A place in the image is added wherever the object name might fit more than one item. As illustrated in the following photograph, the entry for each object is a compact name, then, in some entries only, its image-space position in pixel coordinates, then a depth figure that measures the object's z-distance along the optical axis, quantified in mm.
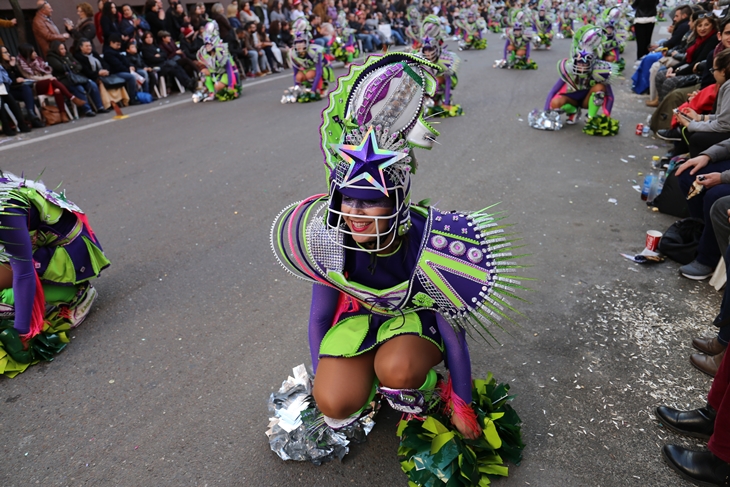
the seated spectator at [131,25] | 10880
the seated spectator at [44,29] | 9883
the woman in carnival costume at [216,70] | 9812
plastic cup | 3893
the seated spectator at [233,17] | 13953
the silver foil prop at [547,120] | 7449
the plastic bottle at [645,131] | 7020
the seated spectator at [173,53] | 11578
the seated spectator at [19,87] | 8633
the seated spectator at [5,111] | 8211
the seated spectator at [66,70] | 9328
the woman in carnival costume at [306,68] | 9570
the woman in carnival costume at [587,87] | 6666
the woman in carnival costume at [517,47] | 12578
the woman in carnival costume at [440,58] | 7875
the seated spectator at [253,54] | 13602
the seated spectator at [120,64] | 10305
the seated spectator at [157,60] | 11195
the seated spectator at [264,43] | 14135
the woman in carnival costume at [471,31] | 18062
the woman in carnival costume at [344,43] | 14712
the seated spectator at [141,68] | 10766
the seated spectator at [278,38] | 14995
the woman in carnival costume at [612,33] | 7129
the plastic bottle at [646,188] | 4859
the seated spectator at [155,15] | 12117
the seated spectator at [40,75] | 8891
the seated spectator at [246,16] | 14559
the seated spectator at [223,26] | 13008
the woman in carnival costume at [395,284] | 2006
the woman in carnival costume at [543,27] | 16844
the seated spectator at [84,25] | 10578
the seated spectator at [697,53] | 5945
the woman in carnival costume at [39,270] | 2855
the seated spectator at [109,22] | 10648
